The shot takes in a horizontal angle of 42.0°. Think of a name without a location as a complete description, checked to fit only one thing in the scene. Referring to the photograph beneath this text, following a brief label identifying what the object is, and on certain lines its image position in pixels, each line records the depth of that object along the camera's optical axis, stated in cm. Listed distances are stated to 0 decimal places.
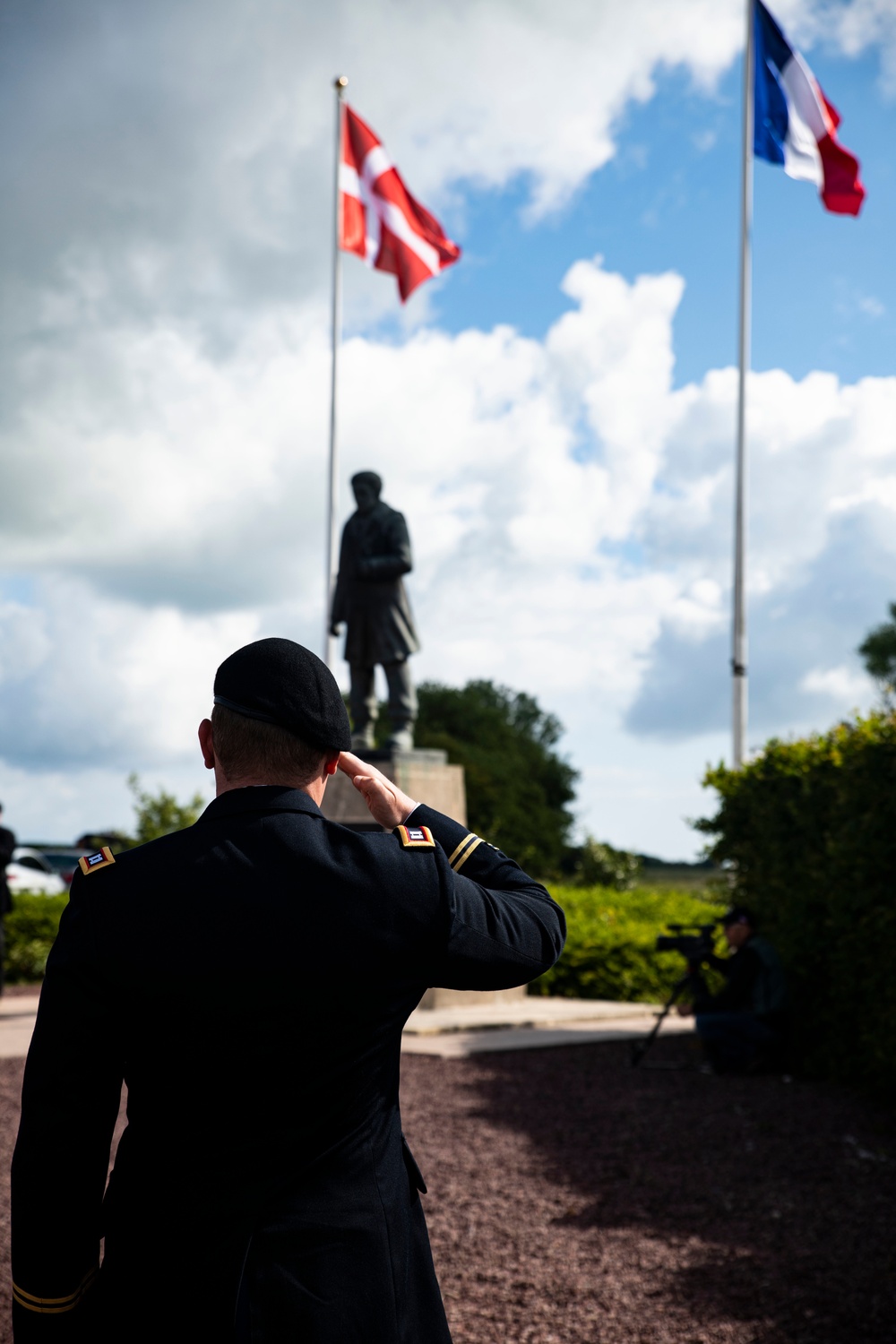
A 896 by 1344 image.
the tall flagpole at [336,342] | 1489
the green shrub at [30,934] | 1404
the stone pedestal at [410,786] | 1065
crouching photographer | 768
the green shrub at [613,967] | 1216
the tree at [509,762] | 3625
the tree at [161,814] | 1505
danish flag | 1474
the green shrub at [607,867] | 2192
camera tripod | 782
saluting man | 162
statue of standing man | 1080
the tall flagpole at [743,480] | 1279
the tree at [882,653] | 3072
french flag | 1336
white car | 1690
